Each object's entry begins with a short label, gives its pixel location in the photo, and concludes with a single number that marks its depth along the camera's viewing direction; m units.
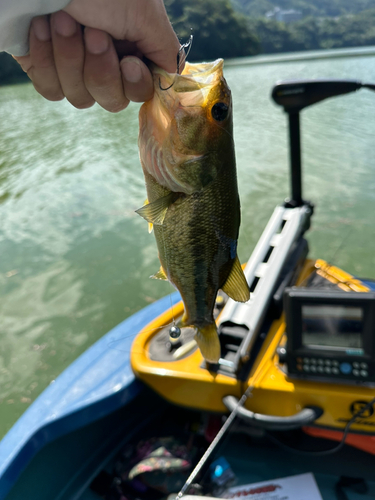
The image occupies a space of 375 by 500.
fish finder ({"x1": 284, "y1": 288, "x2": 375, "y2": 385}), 0.46
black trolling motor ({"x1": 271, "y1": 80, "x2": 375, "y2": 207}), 0.61
